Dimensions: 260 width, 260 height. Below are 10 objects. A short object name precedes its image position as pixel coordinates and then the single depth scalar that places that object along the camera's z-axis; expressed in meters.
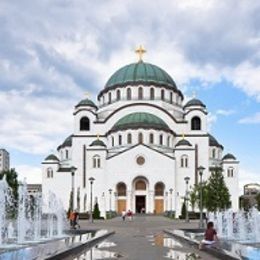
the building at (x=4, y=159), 96.47
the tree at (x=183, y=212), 34.78
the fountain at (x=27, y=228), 10.87
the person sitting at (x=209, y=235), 9.57
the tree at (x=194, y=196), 35.75
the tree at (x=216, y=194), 31.33
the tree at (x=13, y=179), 33.94
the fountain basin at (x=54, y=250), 6.78
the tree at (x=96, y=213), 34.66
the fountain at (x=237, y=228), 14.07
